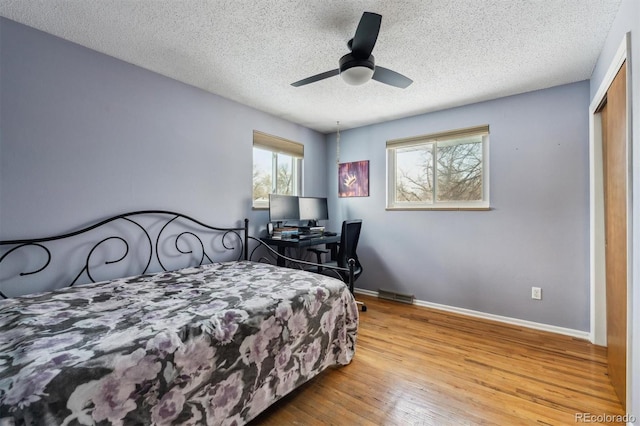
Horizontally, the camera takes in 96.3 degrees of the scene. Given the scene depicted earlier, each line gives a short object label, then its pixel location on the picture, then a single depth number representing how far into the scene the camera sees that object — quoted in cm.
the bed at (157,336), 97
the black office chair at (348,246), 306
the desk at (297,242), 303
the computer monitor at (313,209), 361
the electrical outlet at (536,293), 273
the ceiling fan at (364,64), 152
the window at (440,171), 311
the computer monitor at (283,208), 324
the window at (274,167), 337
